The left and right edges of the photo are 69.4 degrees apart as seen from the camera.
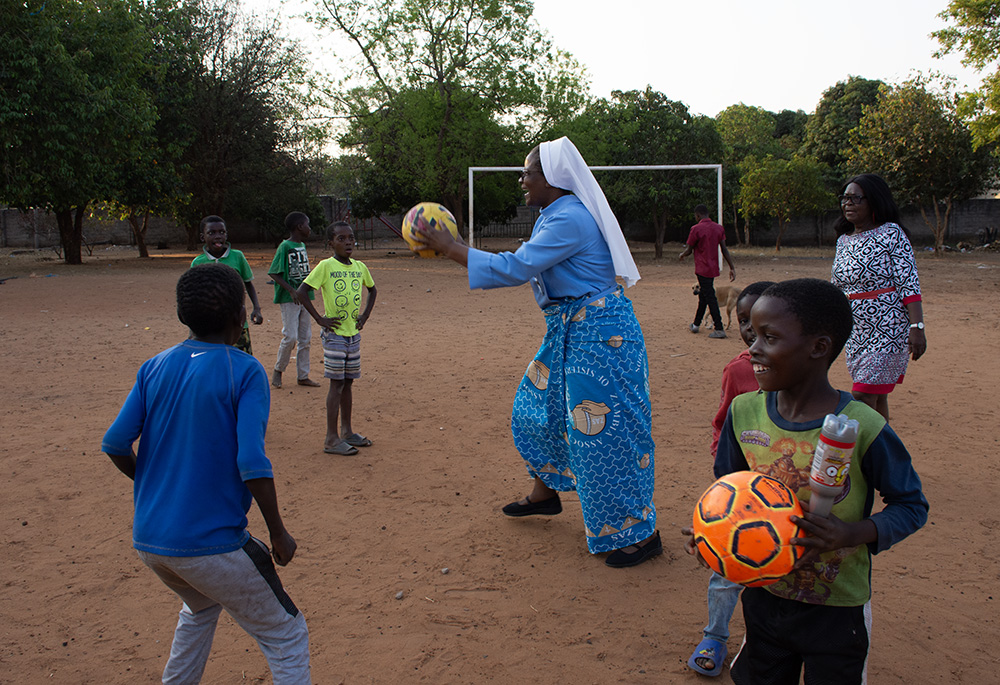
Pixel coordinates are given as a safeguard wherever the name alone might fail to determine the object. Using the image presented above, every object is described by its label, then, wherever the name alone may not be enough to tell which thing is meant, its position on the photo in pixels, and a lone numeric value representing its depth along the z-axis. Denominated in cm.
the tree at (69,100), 1590
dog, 1098
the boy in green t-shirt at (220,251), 604
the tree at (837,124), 3481
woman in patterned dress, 443
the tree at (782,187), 2761
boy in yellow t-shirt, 552
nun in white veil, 364
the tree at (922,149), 2372
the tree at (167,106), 2255
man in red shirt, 1088
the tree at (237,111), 2588
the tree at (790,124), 4753
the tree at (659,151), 2483
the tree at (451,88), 2392
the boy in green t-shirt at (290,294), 726
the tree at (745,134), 3301
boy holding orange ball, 183
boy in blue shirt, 217
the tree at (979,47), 1670
